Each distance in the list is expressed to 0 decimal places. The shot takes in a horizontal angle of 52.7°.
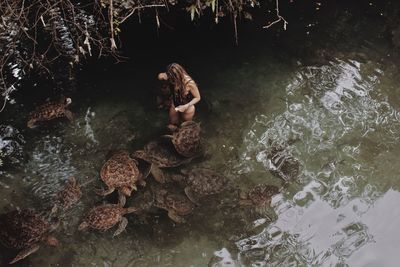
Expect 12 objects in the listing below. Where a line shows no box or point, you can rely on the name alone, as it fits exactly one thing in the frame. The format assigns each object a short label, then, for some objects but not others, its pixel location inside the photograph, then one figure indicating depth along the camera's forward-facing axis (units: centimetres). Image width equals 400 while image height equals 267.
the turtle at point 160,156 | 554
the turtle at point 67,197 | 527
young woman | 545
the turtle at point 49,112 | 599
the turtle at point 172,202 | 513
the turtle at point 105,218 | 493
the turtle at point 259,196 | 522
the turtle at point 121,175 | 525
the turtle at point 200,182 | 531
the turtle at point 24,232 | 480
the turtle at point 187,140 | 561
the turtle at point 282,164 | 554
